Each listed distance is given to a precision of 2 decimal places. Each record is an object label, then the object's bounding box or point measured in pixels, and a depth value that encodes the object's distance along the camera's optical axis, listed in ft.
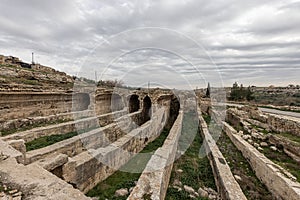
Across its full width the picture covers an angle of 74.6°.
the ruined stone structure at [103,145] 13.24
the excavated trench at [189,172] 18.80
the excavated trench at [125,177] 18.37
